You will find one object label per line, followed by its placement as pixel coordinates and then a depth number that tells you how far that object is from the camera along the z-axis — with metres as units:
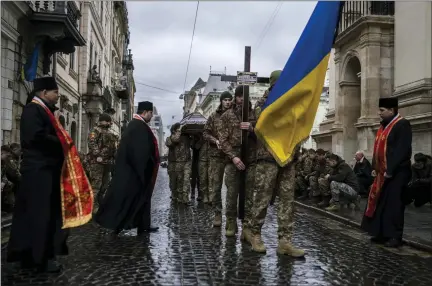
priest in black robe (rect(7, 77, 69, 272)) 4.55
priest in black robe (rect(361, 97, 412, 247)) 6.39
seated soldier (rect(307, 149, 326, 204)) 11.42
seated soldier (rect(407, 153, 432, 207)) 7.81
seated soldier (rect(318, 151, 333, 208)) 10.70
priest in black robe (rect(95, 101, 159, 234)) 6.52
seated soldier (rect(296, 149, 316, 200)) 12.67
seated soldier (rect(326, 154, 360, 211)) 10.08
